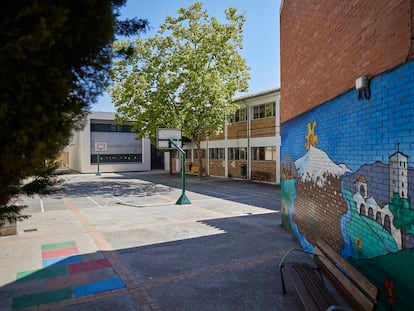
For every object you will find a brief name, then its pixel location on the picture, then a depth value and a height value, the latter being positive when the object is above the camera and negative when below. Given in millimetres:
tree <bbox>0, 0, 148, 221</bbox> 2262 +666
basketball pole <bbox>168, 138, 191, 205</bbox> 14788 -1942
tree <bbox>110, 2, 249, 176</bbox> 22516 +5500
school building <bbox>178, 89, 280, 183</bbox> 23047 +1185
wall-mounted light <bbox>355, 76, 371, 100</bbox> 4457 +993
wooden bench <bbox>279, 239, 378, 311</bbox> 3453 -1645
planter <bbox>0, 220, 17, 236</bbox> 8883 -1959
